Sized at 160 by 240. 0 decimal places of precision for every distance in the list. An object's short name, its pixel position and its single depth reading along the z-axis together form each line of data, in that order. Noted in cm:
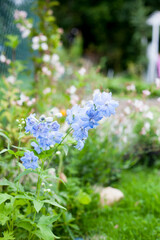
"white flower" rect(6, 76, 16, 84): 280
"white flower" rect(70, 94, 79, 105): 253
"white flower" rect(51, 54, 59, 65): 359
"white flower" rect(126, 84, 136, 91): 240
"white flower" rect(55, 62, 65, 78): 376
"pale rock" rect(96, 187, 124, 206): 227
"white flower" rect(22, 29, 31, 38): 346
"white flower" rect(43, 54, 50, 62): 346
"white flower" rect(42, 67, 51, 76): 330
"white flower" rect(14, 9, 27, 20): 337
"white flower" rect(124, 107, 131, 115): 240
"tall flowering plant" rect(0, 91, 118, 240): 116
